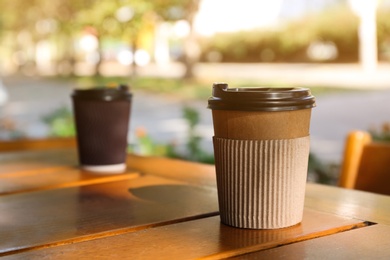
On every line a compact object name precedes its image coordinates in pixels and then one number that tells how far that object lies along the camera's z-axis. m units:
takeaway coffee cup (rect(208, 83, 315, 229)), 0.75
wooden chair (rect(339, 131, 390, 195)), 1.15
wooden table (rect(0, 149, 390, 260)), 0.72
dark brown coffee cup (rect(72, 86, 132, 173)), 1.11
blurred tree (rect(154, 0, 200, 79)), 6.06
